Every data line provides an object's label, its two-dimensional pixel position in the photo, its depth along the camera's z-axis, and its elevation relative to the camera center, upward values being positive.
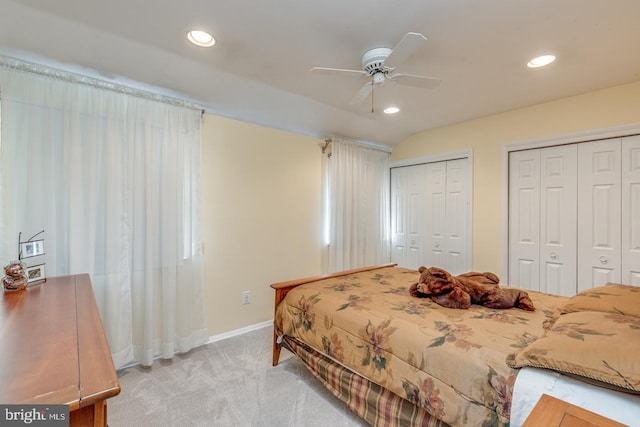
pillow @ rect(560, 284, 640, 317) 1.36 -0.47
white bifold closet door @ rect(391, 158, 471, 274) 3.54 -0.05
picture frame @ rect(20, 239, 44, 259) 1.61 -0.22
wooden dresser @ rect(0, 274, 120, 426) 0.64 -0.41
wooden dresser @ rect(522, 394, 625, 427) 0.77 -0.59
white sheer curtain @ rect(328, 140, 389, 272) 3.76 +0.09
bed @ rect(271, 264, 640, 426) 1.07 -0.67
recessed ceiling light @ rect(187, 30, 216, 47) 1.78 +1.14
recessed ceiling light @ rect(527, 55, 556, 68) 2.04 +1.13
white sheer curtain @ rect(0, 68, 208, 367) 1.93 +0.11
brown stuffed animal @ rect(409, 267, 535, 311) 1.77 -0.53
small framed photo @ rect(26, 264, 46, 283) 1.58 -0.35
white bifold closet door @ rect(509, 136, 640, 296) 2.47 -0.04
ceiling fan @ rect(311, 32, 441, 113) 1.67 +0.92
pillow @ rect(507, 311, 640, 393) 0.88 -0.49
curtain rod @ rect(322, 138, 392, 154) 3.74 +0.97
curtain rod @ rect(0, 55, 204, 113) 1.87 +1.00
